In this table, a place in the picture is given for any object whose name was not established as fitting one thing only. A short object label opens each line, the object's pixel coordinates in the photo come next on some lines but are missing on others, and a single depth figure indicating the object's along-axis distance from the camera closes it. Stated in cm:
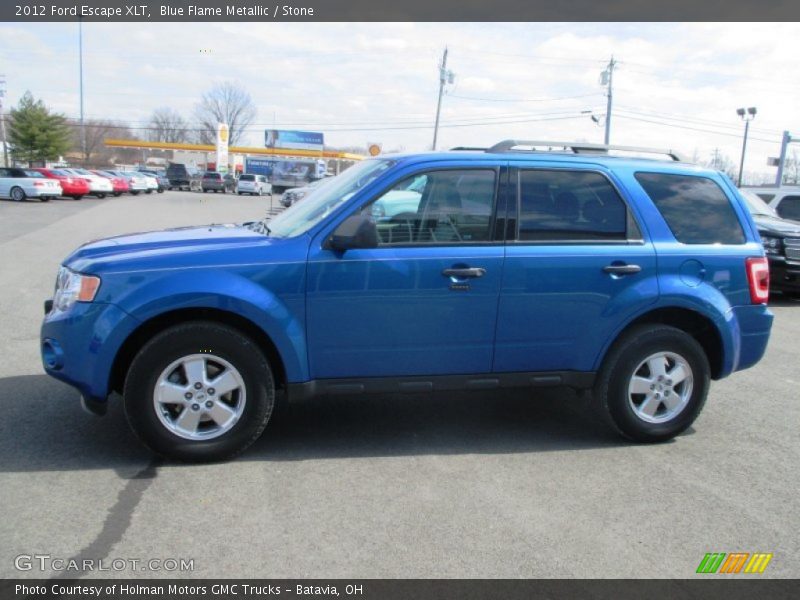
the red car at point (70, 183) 3364
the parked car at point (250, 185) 5534
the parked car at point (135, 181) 4425
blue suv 414
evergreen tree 5600
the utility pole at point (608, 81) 4044
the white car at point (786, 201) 1380
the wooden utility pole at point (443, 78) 4275
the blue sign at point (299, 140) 8369
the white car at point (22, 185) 3069
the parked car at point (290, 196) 2388
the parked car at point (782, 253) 1108
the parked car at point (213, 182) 5512
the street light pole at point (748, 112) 4922
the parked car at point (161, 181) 5081
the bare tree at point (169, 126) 10706
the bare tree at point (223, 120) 10288
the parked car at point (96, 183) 3633
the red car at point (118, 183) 4144
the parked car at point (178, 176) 5678
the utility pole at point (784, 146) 3278
